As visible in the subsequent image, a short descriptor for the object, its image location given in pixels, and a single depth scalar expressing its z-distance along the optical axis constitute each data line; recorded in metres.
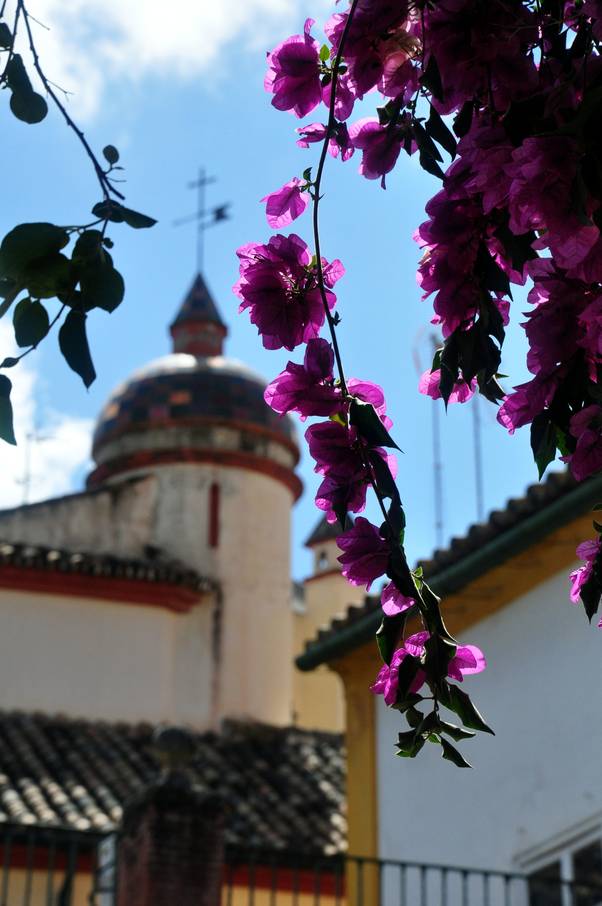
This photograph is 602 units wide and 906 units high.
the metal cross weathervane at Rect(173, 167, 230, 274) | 25.14
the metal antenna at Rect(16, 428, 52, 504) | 24.43
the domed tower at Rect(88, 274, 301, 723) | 21.17
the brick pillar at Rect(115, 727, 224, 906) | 9.95
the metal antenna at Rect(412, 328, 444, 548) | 19.62
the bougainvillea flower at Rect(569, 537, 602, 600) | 2.40
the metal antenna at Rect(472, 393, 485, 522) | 18.53
